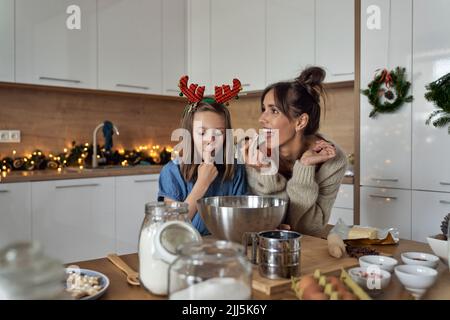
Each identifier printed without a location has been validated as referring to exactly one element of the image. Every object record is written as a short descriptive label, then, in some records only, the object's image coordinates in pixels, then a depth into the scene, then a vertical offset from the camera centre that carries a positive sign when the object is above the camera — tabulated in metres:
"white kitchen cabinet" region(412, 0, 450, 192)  2.04 +0.34
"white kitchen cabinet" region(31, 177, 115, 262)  2.27 -0.32
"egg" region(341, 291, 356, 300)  0.59 -0.20
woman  1.24 -0.01
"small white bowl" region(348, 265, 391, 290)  0.68 -0.20
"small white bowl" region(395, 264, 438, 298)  0.67 -0.20
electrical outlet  2.63 +0.11
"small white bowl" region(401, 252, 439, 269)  0.80 -0.21
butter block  1.06 -0.20
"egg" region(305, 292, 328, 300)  0.59 -0.20
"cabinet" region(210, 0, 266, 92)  2.88 +0.79
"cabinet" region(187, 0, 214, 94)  3.15 +0.84
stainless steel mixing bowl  0.84 -0.13
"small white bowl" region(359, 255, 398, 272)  0.77 -0.20
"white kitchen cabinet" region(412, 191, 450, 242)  2.05 -0.29
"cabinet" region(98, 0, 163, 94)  2.76 +0.74
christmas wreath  2.15 +0.33
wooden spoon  0.75 -0.22
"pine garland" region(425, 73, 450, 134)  1.99 +0.27
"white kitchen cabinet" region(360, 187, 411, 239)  2.17 -0.29
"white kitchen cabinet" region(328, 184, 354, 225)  2.36 -0.29
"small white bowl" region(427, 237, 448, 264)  0.85 -0.19
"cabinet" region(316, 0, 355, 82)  2.39 +0.67
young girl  1.23 -0.04
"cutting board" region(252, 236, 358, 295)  0.70 -0.22
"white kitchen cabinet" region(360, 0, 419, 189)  2.17 +0.20
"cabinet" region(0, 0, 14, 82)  2.35 +0.64
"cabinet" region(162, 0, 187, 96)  3.10 +0.82
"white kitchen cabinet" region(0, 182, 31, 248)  2.13 -0.22
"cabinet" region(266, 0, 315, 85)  2.59 +0.74
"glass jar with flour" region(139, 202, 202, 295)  0.63 -0.13
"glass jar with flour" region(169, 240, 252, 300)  0.50 -0.14
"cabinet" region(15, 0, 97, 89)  2.43 +0.66
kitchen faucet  2.84 +0.03
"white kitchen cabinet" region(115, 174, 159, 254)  2.58 -0.32
